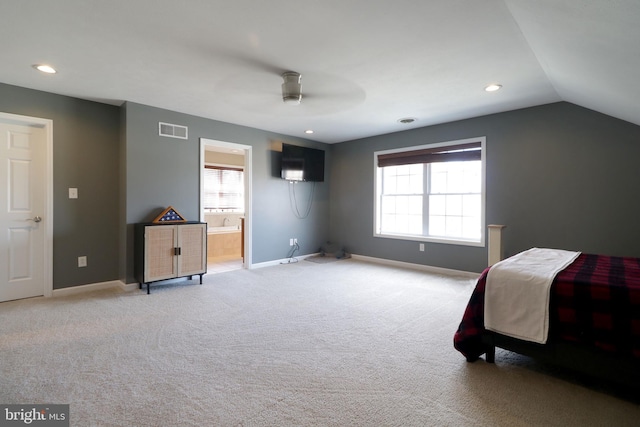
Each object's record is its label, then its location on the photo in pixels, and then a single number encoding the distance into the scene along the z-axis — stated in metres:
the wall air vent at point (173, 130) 4.21
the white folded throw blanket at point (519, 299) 1.89
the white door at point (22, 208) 3.43
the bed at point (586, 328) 1.67
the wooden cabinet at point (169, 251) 3.78
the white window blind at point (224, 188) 7.19
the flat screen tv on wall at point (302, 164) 5.63
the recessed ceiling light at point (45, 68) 2.88
